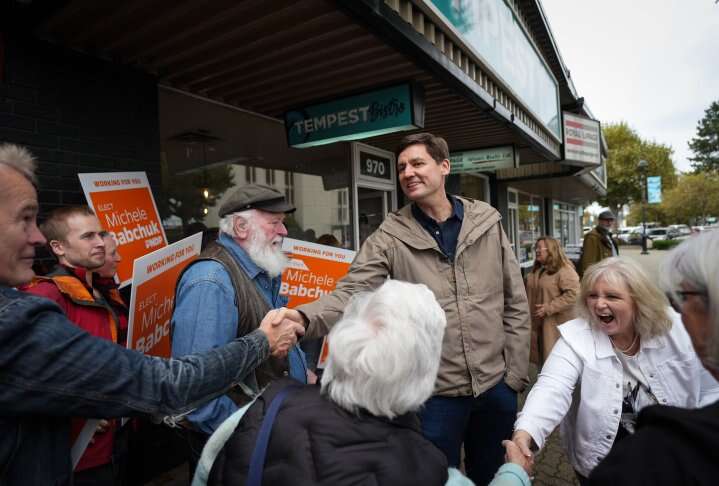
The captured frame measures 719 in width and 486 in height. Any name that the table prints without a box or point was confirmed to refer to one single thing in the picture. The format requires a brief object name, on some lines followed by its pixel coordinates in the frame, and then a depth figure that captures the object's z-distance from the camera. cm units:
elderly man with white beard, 176
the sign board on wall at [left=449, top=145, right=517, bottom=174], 685
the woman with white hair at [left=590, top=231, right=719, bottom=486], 81
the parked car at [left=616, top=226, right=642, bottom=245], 4576
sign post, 3244
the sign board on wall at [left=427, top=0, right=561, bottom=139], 415
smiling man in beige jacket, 214
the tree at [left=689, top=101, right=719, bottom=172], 5475
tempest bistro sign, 380
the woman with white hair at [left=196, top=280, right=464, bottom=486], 105
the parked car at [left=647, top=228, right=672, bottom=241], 4489
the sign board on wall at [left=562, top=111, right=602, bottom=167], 943
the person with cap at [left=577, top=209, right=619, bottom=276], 727
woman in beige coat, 480
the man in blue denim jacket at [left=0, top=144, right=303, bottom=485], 98
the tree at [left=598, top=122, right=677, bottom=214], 3391
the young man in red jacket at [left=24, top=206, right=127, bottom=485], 201
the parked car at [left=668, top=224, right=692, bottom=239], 4700
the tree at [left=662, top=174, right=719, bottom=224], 3878
